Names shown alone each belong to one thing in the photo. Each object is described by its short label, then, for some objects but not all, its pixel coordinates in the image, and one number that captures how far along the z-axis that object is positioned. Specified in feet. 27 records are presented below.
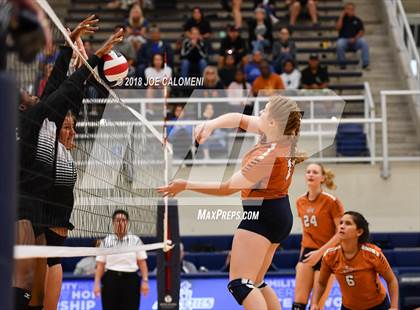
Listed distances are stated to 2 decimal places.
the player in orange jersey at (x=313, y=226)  30.25
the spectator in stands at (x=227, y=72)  49.37
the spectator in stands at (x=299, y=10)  63.98
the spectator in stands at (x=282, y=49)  54.90
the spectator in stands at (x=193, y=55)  50.66
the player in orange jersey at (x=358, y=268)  26.12
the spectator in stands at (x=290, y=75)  52.49
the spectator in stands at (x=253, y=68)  50.93
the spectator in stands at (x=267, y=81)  47.75
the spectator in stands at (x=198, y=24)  59.21
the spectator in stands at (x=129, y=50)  47.78
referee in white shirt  33.73
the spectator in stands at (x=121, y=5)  65.41
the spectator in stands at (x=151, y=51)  49.37
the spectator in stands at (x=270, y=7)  62.49
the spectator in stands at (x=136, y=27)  52.81
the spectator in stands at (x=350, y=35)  59.67
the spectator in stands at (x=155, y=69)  41.41
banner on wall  37.11
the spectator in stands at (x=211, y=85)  40.37
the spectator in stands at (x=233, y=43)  56.40
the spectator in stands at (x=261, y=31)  58.54
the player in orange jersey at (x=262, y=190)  20.16
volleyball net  17.67
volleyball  21.47
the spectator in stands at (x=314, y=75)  53.57
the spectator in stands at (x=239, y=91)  41.69
